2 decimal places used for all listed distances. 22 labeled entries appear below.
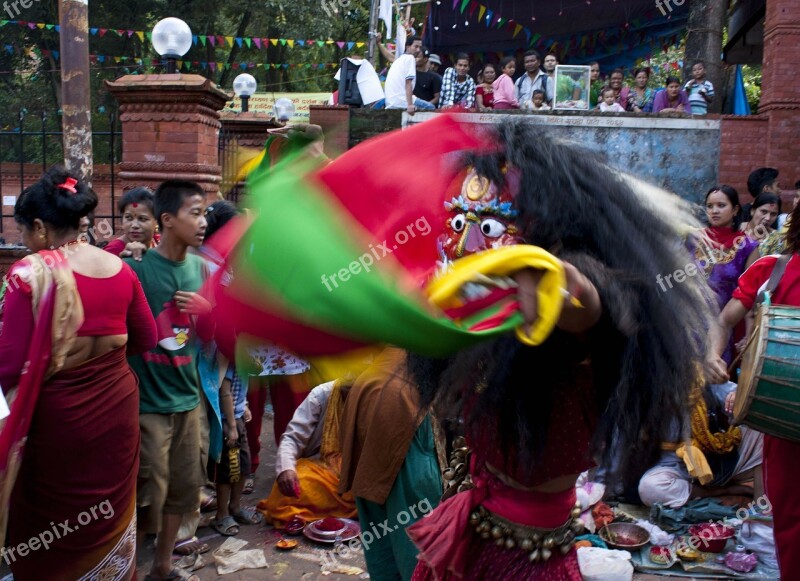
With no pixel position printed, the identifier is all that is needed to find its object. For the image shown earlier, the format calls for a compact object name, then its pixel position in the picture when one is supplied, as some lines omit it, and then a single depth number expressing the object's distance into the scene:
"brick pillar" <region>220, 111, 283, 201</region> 7.61
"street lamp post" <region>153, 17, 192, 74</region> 6.82
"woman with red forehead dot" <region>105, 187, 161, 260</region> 4.48
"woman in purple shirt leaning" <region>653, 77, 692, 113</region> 9.30
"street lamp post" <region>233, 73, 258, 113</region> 10.55
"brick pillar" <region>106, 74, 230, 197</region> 6.24
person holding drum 2.64
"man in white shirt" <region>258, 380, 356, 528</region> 4.23
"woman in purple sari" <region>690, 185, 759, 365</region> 5.31
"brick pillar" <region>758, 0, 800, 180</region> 8.28
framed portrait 9.60
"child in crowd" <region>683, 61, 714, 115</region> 9.36
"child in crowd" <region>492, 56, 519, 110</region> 9.86
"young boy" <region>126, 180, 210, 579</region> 3.79
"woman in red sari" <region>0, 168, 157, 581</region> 2.92
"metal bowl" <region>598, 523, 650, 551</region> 4.68
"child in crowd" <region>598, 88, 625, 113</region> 9.43
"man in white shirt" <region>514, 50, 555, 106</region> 9.88
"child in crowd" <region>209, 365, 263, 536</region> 4.69
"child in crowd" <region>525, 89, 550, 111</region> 9.70
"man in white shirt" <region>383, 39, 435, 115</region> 9.37
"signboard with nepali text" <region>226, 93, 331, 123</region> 17.23
